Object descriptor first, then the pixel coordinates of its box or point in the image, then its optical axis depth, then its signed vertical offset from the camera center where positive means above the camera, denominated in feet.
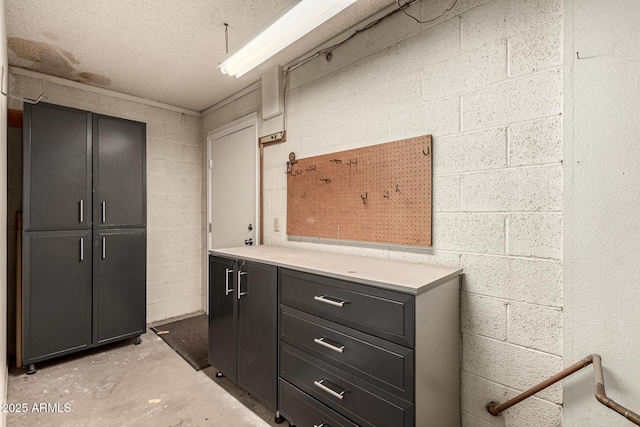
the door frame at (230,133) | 9.94 +2.35
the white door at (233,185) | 10.25 +0.98
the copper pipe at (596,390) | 3.55 -2.24
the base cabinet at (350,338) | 4.28 -2.06
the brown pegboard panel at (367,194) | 5.92 +0.40
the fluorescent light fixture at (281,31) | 4.99 +3.30
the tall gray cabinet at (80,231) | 8.07 -0.55
